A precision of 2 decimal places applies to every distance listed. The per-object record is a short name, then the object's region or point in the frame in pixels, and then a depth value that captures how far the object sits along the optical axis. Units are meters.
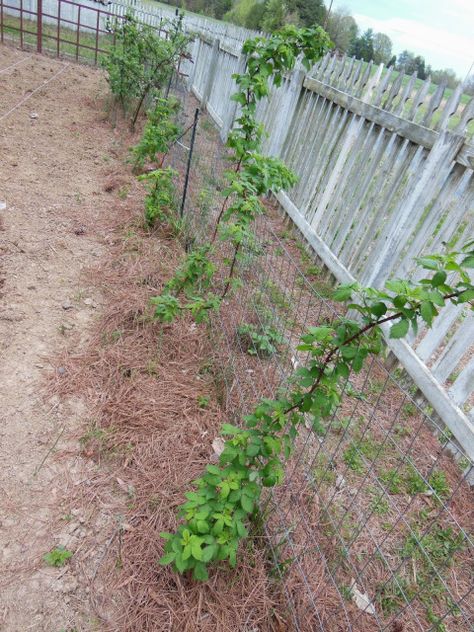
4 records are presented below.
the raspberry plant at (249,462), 1.52
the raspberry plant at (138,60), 6.92
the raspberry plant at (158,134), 4.45
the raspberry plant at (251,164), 2.73
